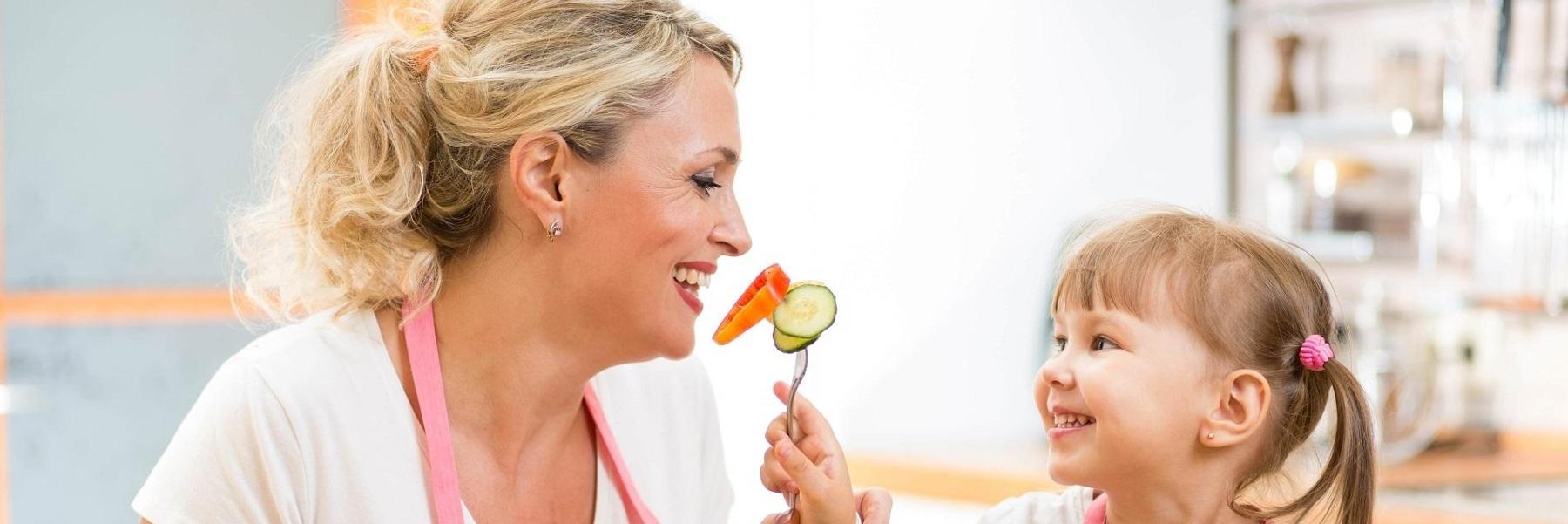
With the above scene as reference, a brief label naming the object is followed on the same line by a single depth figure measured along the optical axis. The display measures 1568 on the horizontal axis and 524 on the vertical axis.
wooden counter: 2.88
